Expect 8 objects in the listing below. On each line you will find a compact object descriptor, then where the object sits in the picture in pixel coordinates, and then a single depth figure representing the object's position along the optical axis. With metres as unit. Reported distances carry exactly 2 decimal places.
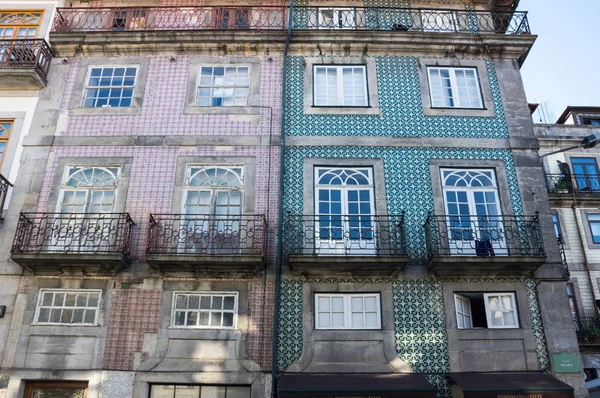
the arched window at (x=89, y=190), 10.77
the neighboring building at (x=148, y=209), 9.45
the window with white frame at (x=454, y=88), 11.85
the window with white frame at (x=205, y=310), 9.76
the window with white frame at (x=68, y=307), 9.82
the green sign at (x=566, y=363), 9.41
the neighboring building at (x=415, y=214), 9.44
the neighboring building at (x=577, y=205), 20.36
